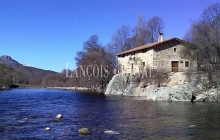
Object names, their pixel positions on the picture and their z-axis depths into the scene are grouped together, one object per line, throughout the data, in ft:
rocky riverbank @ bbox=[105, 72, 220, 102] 104.42
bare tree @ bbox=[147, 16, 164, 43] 218.18
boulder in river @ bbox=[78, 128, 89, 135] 42.97
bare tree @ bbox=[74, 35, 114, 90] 201.36
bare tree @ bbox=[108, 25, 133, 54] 233.14
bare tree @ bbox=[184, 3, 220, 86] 111.75
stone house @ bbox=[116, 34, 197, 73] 144.56
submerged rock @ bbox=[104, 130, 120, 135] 43.11
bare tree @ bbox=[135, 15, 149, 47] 217.36
